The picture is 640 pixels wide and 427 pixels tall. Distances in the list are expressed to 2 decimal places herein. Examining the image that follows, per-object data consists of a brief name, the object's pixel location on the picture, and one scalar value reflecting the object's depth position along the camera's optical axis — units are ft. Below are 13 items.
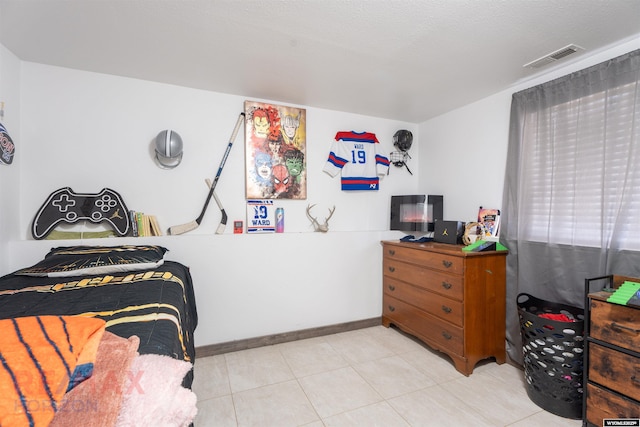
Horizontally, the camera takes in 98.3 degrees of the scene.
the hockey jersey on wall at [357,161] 9.91
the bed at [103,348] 1.85
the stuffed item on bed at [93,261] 5.51
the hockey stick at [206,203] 7.80
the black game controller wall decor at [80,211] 6.59
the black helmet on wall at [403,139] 10.69
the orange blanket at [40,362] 1.71
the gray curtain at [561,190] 5.55
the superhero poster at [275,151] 8.70
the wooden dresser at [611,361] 4.38
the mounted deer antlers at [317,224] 9.44
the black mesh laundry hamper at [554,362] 5.37
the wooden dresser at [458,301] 6.99
